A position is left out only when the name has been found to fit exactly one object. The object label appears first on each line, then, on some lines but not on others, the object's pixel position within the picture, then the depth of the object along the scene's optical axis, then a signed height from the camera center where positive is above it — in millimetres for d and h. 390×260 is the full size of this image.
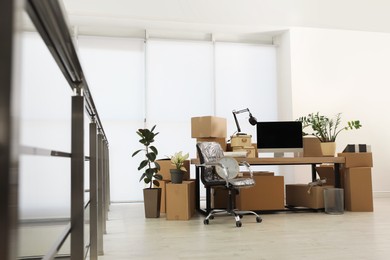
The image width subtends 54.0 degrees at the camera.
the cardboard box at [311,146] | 5074 +82
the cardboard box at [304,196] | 4741 -568
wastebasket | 4569 -580
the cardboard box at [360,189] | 4691 -462
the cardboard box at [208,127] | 4684 +339
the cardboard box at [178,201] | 4172 -512
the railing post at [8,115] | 352 +40
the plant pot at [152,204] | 4445 -571
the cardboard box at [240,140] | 4795 +162
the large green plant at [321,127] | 4983 +332
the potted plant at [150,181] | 4449 -316
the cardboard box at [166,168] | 4914 -173
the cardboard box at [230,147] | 5012 +83
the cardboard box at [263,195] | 4652 -512
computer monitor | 4781 +200
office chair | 3848 -222
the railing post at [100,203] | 2393 -304
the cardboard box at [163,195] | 4906 -525
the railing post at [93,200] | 1884 -217
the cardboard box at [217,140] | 4801 +176
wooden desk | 4430 -111
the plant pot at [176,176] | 4324 -245
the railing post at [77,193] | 1034 -104
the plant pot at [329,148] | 4887 +49
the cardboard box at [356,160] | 4738 -105
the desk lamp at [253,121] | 4910 +412
